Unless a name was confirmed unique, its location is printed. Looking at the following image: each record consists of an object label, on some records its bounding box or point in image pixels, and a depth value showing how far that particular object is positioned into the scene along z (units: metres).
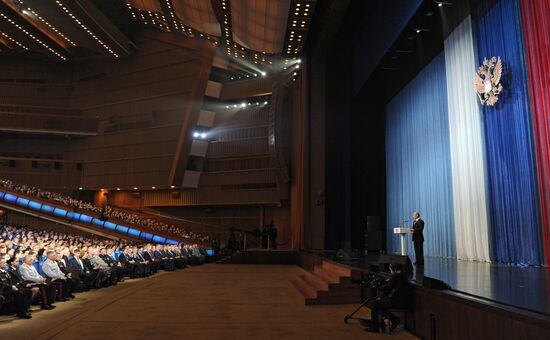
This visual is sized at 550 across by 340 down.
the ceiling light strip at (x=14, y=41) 31.17
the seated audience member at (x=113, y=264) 12.21
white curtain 11.81
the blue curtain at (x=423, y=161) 14.66
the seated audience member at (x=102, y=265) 11.49
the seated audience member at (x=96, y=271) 10.98
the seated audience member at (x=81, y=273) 10.17
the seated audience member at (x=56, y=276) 8.77
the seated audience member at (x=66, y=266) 9.49
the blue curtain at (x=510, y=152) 9.67
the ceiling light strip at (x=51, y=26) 26.70
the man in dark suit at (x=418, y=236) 8.70
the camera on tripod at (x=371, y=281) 6.35
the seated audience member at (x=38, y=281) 7.93
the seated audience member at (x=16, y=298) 7.05
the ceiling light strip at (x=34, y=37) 28.40
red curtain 8.78
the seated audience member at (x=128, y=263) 13.47
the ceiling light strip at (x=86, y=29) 25.99
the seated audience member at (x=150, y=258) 15.52
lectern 10.37
